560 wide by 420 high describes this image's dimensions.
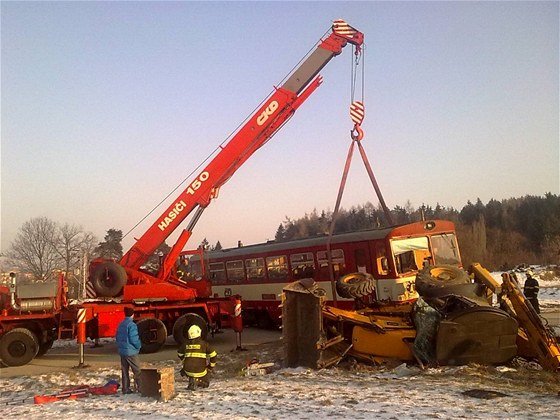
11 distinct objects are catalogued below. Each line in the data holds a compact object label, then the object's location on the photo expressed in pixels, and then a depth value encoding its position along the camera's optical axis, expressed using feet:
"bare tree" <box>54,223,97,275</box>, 170.30
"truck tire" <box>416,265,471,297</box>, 33.60
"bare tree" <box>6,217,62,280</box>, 181.68
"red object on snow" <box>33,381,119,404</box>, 26.22
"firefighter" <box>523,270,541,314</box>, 49.49
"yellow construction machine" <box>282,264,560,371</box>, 28.73
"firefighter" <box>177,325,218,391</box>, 27.09
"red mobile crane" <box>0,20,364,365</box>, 44.78
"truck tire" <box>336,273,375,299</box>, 39.06
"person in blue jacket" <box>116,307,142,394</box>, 27.73
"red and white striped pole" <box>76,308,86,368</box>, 39.91
